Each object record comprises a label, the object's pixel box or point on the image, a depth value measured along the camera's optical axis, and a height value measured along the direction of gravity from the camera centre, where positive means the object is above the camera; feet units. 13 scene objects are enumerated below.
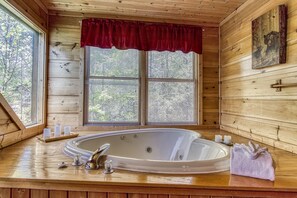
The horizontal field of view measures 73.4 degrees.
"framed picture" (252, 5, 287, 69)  5.81 +1.98
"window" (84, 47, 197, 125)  8.86 +0.60
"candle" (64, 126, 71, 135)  7.43 -1.13
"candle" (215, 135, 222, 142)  6.54 -1.25
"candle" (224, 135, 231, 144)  6.25 -1.24
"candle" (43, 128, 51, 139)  6.77 -1.17
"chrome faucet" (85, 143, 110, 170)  4.04 -1.24
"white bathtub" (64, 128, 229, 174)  4.03 -1.42
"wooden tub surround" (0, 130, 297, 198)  3.39 -1.46
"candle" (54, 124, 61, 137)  7.09 -1.11
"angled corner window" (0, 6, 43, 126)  6.09 +1.14
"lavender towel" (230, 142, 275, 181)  3.65 -1.16
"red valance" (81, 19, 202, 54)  8.55 +2.88
